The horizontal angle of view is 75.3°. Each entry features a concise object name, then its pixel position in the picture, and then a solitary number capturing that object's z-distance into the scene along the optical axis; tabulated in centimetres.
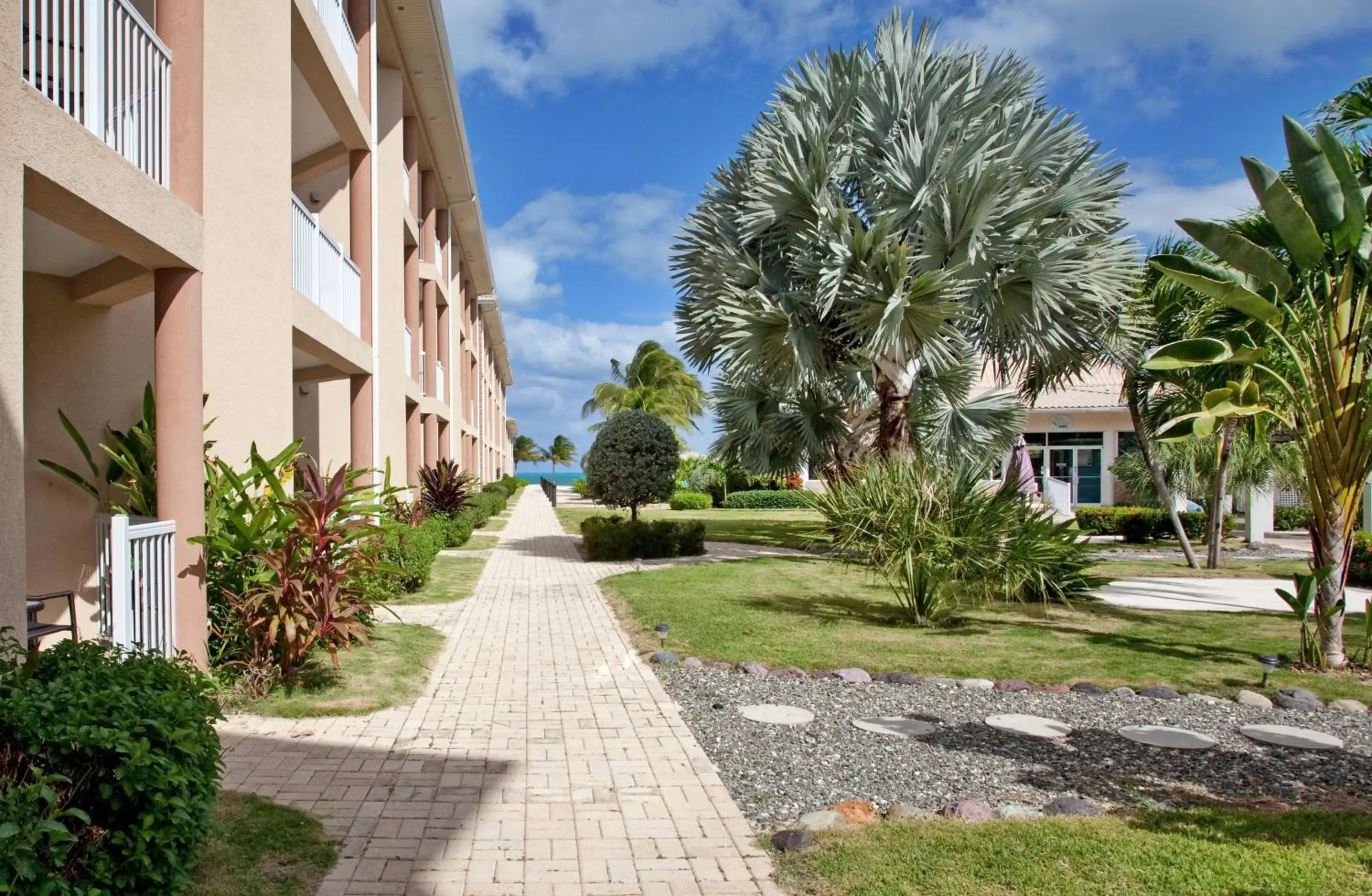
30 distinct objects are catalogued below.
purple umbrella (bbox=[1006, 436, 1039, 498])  1339
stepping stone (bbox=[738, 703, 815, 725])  587
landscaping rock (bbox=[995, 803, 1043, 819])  410
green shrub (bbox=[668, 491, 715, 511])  3716
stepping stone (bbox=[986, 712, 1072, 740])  561
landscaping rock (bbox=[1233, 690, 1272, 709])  632
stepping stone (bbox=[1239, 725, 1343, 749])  542
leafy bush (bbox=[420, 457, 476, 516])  1802
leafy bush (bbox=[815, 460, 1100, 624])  874
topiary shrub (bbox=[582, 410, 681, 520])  1773
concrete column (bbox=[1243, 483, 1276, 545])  2058
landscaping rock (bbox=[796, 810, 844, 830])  401
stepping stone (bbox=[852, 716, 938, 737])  563
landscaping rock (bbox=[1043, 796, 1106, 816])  414
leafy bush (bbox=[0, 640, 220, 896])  253
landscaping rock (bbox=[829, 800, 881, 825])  407
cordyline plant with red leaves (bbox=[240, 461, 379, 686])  588
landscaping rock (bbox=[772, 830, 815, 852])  375
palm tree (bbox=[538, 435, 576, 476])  9812
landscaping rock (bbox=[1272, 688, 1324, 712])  628
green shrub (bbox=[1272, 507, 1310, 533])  2447
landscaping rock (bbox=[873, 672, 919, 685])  695
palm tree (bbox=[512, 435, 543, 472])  10550
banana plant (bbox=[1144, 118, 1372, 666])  664
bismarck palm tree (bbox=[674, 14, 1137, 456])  1359
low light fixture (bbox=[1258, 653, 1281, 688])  673
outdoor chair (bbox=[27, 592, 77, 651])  485
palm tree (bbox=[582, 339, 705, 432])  4925
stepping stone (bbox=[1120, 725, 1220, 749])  538
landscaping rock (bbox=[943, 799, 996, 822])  405
